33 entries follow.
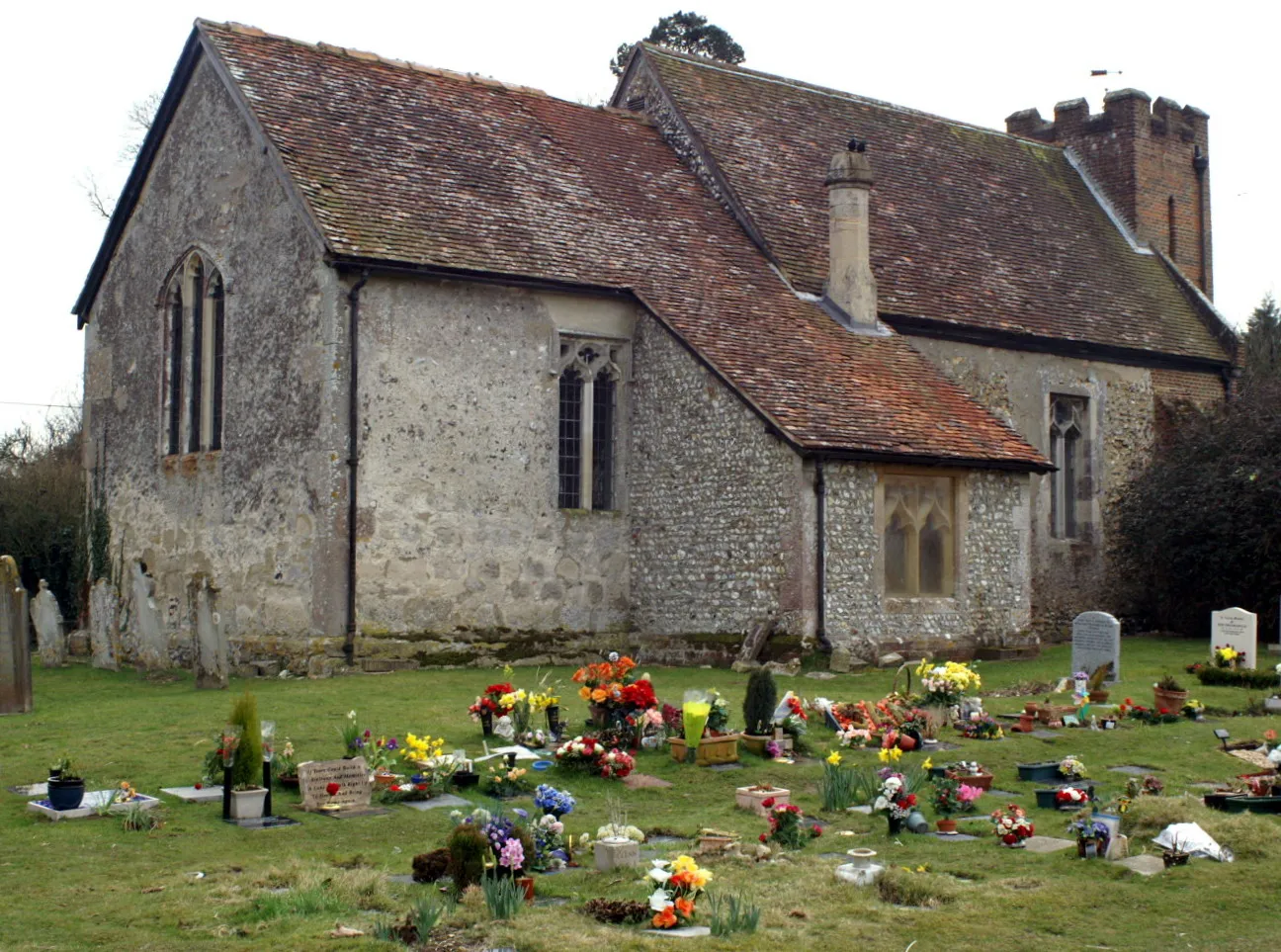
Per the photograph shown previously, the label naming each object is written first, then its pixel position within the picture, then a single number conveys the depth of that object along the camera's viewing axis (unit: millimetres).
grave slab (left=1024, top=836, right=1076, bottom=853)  10172
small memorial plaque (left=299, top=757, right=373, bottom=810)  11480
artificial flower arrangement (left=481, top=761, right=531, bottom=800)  12188
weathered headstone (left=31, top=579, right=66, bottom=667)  25375
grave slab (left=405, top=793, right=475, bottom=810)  11727
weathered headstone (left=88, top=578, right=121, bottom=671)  24258
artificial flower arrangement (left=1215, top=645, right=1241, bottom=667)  19266
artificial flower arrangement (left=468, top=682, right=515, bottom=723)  14531
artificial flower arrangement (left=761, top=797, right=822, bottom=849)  10406
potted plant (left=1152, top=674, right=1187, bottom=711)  16094
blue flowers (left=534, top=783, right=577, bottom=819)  10523
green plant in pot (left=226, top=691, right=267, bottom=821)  11469
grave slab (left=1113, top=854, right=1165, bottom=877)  9539
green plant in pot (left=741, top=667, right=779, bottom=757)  14070
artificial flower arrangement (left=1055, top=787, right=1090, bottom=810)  11445
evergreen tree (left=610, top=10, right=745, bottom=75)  49156
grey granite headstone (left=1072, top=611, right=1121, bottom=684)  18812
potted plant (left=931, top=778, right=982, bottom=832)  11414
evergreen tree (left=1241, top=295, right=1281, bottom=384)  46838
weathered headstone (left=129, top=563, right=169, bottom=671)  21359
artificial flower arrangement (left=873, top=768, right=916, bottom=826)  10820
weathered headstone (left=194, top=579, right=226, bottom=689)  19406
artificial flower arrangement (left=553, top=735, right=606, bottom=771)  12789
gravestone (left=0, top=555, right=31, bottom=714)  16531
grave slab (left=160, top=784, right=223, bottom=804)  11688
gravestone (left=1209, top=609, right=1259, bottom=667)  19844
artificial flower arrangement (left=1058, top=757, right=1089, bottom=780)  12469
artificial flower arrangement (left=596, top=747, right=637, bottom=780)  12688
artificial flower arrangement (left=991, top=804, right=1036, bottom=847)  10305
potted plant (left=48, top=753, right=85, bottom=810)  11094
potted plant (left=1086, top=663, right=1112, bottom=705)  17250
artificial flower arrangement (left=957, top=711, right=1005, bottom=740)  14820
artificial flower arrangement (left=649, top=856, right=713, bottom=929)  8334
